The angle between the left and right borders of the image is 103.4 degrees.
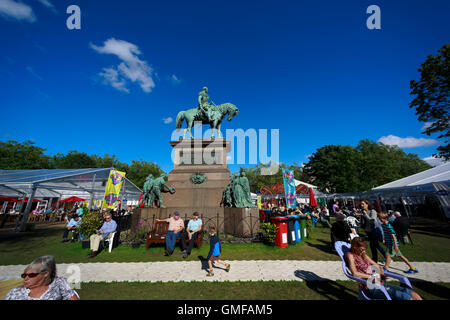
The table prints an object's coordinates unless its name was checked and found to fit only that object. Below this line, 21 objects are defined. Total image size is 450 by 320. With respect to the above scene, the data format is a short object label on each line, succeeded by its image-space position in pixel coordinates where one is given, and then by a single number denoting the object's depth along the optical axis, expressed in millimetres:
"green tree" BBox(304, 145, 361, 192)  28109
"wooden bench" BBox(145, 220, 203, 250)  7312
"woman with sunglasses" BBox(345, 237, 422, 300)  2769
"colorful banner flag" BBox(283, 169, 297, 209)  13234
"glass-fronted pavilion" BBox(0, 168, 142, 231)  11539
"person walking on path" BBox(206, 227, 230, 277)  5059
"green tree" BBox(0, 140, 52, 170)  28734
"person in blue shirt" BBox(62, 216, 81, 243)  9281
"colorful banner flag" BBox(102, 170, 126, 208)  13212
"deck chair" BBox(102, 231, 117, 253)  7286
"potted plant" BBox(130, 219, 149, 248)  7868
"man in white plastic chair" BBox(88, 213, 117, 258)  6767
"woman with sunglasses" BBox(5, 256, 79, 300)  2104
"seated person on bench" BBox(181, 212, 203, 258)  6649
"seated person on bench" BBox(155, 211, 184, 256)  6766
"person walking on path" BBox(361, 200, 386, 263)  5254
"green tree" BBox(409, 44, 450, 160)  12109
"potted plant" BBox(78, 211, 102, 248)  8031
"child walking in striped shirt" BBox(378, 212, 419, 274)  5445
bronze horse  13078
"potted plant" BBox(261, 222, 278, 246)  7730
